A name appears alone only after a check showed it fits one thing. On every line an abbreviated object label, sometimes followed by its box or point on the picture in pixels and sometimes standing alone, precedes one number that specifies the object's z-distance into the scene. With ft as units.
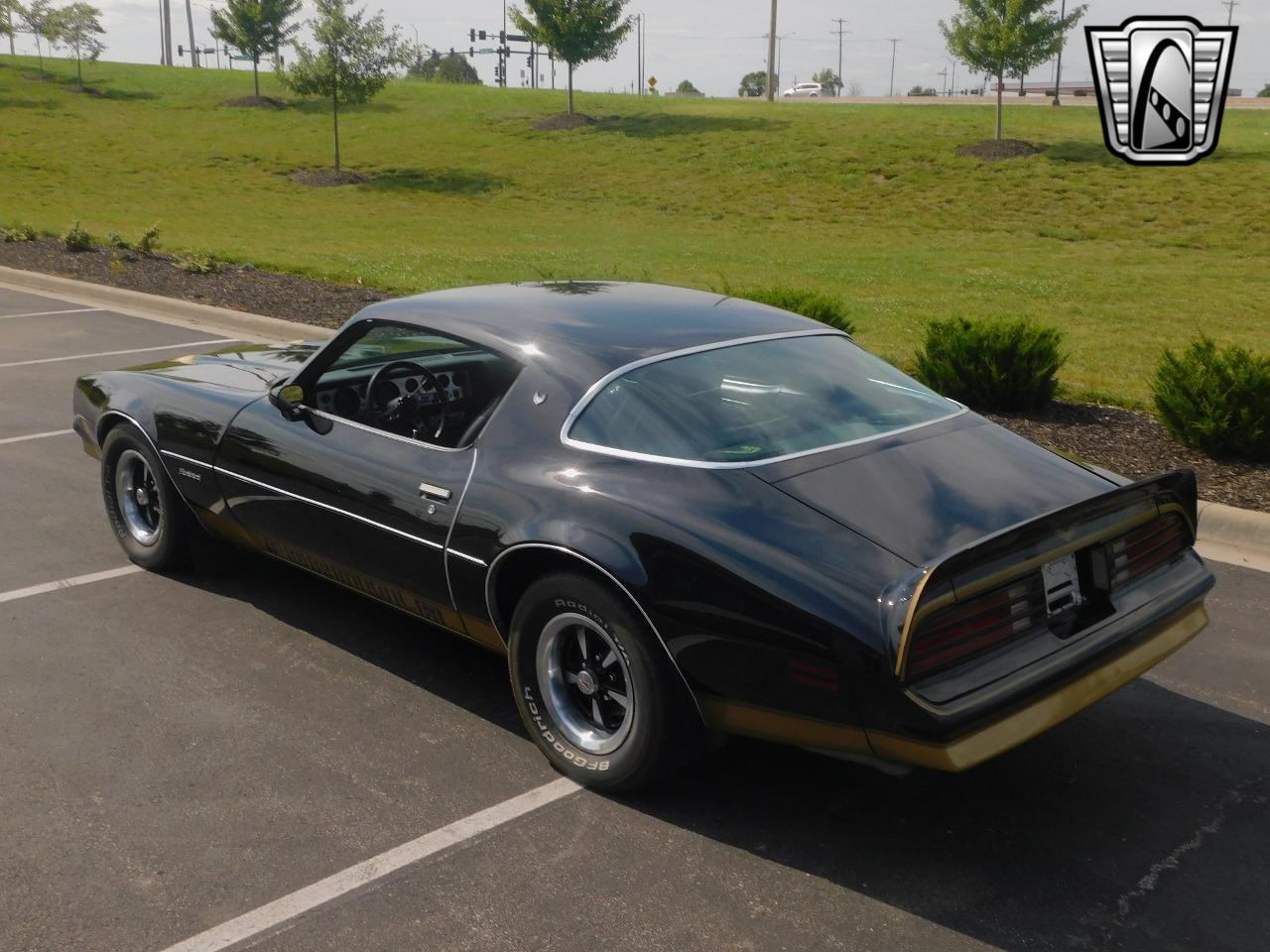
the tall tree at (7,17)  171.14
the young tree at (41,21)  182.39
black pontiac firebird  11.66
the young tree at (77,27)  185.47
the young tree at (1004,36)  119.65
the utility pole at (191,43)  361.51
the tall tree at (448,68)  398.42
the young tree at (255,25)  163.22
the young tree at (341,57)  123.54
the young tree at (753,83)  451.94
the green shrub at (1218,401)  25.77
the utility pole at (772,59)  204.74
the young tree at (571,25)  146.51
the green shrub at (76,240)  64.49
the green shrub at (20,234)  68.28
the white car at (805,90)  332.25
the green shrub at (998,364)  30.30
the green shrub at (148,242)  62.64
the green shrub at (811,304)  33.65
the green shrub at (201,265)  56.49
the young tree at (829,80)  516.73
